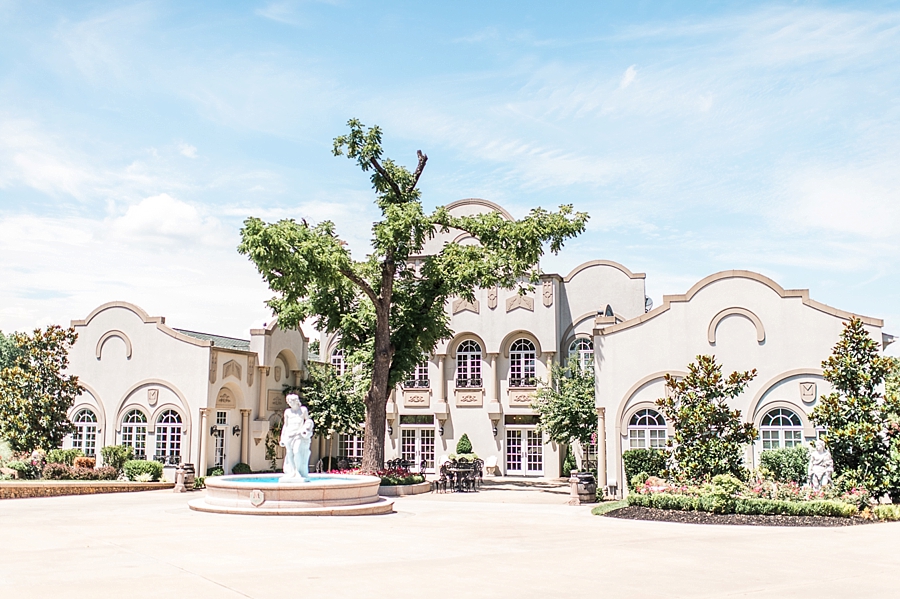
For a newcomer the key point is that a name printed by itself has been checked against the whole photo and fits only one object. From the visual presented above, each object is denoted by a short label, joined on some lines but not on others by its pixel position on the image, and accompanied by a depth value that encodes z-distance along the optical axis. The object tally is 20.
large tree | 22.84
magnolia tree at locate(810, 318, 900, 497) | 18.23
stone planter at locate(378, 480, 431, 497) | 23.34
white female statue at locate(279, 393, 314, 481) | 18.28
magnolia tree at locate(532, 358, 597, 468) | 26.55
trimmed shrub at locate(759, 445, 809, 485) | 21.53
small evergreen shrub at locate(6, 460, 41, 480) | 24.83
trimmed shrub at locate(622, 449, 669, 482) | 22.69
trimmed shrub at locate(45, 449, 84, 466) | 26.91
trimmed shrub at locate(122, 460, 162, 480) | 26.31
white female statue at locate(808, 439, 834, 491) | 18.00
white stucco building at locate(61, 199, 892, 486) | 22.89
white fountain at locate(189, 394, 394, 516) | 16.48
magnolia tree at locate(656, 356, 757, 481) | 18.98
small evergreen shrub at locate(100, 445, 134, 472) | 27.42
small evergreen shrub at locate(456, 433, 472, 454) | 31.53
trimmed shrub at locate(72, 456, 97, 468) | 26.53
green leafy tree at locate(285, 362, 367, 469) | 30.20
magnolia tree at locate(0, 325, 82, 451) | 26.64
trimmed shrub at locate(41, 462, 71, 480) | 25.11
